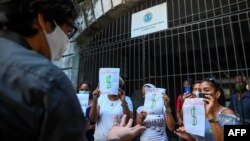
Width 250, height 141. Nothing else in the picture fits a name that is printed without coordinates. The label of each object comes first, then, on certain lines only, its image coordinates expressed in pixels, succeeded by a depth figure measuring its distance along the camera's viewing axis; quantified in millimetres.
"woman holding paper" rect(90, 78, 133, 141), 2061
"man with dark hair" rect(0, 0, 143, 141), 408
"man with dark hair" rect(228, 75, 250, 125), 2333
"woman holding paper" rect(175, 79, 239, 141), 1569
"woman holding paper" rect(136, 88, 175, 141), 2048
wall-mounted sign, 3699
